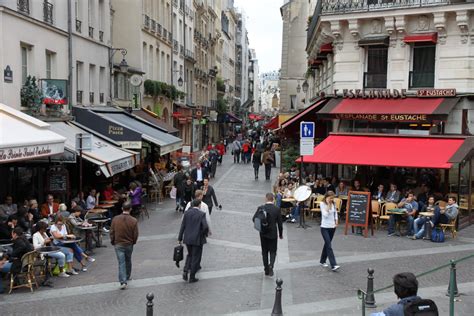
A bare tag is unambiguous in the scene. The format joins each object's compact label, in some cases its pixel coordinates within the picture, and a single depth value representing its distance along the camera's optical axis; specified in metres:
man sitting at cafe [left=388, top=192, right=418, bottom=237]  16.25
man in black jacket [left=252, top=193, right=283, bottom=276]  11.42
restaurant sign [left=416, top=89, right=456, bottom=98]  19.25
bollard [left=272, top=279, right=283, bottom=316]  8.70
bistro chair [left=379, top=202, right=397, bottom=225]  17.08
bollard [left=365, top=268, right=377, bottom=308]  9.53
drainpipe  20.50
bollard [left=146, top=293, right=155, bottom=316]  7.48
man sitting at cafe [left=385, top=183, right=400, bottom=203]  17.58
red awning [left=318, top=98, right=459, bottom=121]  19.05
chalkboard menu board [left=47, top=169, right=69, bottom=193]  16.83
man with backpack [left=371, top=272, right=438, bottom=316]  5.04
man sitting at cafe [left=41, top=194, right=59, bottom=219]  14.87
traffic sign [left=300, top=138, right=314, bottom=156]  16.42
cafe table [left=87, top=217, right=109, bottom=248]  14.63
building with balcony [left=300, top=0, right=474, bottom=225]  18.61
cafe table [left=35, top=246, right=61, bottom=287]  11.16
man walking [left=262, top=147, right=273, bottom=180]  30.39
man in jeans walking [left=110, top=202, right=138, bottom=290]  10.75
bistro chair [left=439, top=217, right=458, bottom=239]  15.80
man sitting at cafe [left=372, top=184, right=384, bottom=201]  17.88
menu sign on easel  16.11
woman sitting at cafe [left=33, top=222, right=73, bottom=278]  11.55
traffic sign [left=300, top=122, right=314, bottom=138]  16.52
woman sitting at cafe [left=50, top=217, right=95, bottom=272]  12.23
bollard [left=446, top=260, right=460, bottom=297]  8.65
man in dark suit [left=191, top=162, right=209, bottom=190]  21.92
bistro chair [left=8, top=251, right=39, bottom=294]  10.64
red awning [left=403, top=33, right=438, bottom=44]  19.36
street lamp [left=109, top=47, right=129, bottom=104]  26.25
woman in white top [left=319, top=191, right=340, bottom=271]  12.11
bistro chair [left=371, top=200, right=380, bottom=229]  17.41
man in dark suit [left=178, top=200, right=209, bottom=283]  11.15
